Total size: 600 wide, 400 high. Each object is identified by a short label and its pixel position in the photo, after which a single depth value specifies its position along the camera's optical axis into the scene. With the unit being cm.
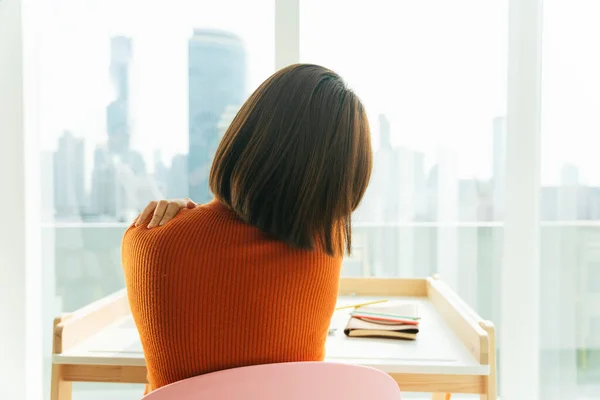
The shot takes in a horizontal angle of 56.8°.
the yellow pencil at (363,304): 149
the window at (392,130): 181
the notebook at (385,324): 122
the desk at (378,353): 105
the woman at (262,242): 79
